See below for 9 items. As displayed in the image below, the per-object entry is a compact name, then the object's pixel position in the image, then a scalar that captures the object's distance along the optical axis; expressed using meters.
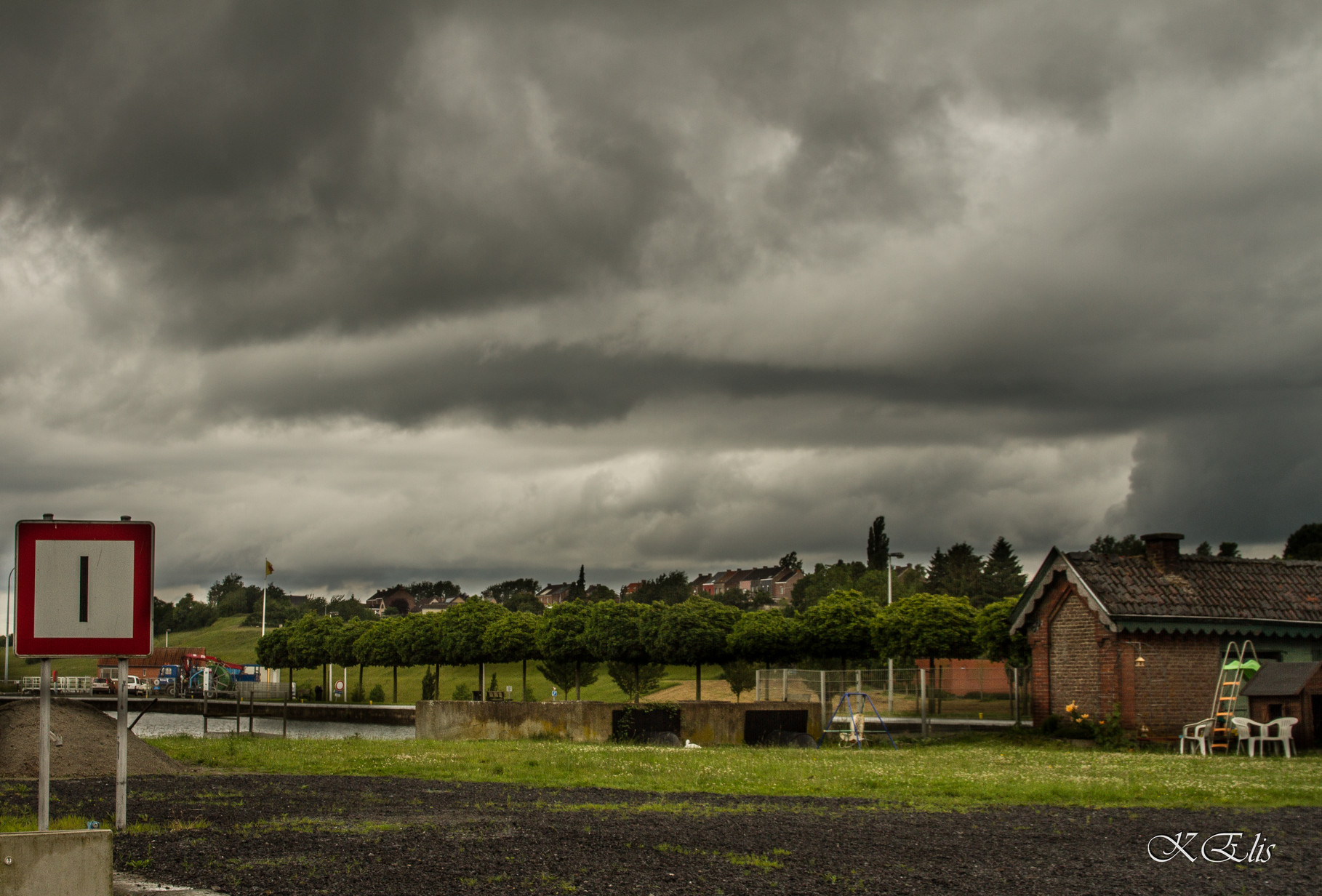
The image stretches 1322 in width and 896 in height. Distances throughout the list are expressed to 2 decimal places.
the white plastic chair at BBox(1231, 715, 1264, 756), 27.06
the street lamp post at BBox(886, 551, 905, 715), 43.20
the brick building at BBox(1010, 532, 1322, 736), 31.34
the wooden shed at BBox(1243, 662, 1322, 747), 28.12
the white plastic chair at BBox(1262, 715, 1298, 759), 26.66
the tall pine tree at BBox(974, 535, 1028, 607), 122.31
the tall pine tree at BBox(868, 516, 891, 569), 137.25
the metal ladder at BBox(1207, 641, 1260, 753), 28.61
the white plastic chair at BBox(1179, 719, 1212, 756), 27.71
